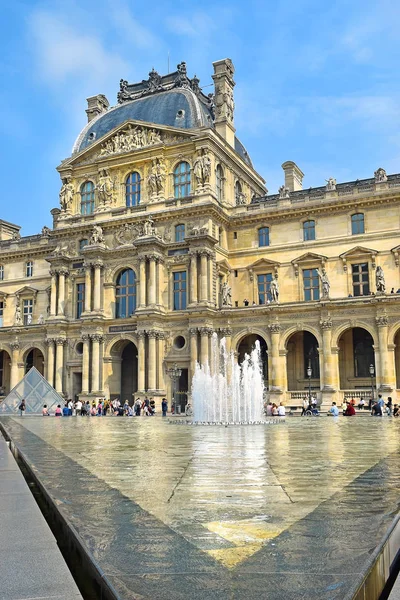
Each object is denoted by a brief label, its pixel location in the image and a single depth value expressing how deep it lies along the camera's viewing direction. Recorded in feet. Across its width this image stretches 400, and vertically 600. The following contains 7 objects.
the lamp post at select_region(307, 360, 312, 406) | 134.62
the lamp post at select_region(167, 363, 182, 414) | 153.89
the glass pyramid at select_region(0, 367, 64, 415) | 148.46
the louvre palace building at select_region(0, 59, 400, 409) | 147.54
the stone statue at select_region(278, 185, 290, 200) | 163.53
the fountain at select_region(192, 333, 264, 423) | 114.42
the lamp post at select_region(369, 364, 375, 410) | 135.33
